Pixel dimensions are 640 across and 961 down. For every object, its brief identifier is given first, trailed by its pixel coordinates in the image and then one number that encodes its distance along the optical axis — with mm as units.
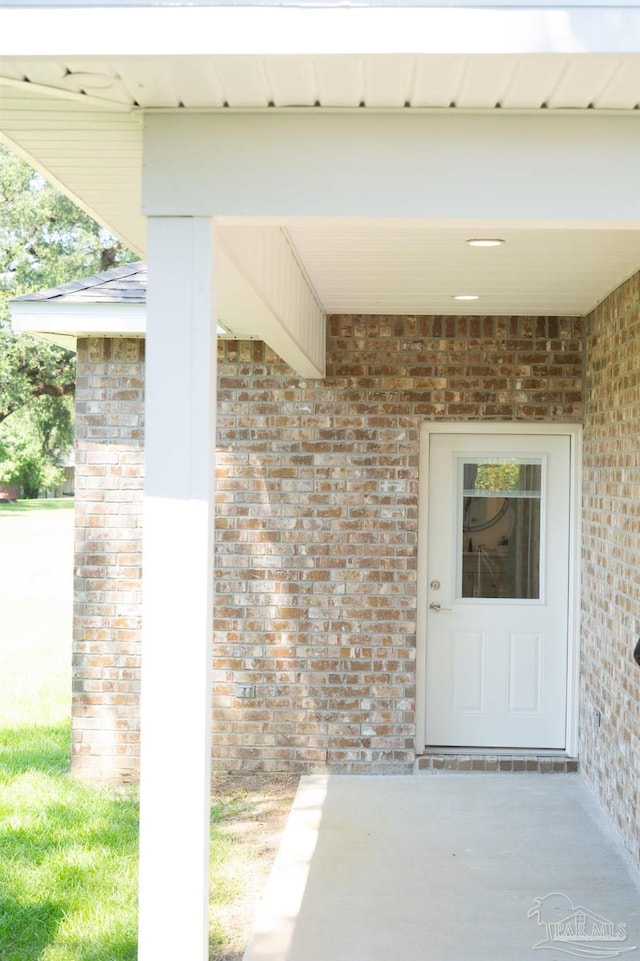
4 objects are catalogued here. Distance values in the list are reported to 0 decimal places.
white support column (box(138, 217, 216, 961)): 2520
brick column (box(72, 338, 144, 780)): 6609
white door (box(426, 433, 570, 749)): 6758
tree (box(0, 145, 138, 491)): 24547
